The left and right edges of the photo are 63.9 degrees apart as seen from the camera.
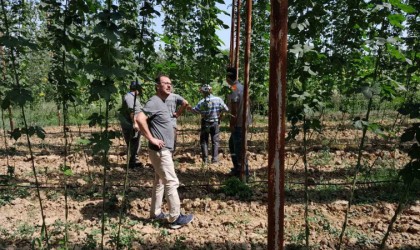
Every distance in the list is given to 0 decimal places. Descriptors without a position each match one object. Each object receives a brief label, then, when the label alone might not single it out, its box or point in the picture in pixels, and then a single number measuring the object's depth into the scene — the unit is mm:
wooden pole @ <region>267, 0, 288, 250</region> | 1728
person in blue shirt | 6305
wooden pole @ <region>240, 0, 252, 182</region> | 4826
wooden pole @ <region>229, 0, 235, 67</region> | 7842
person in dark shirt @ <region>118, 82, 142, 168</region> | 6025
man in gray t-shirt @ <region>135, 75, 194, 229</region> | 4086
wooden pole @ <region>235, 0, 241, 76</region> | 5226
